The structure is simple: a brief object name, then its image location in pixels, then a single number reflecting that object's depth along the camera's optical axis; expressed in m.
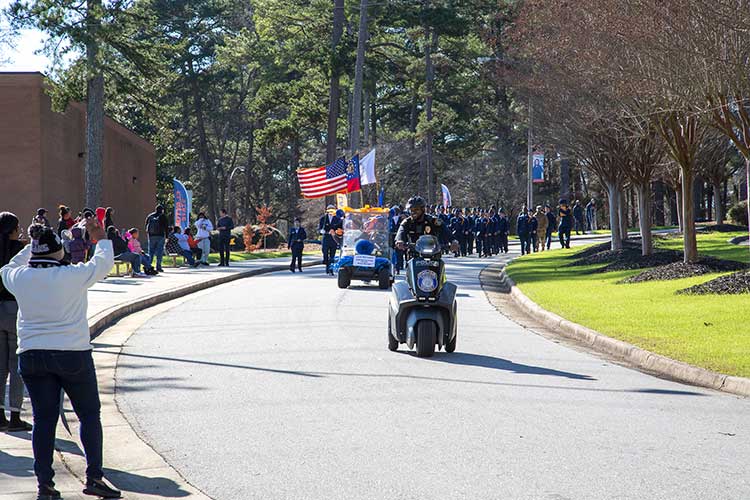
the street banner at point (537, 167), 59.53
